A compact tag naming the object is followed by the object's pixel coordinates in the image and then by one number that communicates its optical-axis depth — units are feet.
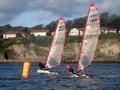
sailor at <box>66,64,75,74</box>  209.05
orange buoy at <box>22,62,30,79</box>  188.96
